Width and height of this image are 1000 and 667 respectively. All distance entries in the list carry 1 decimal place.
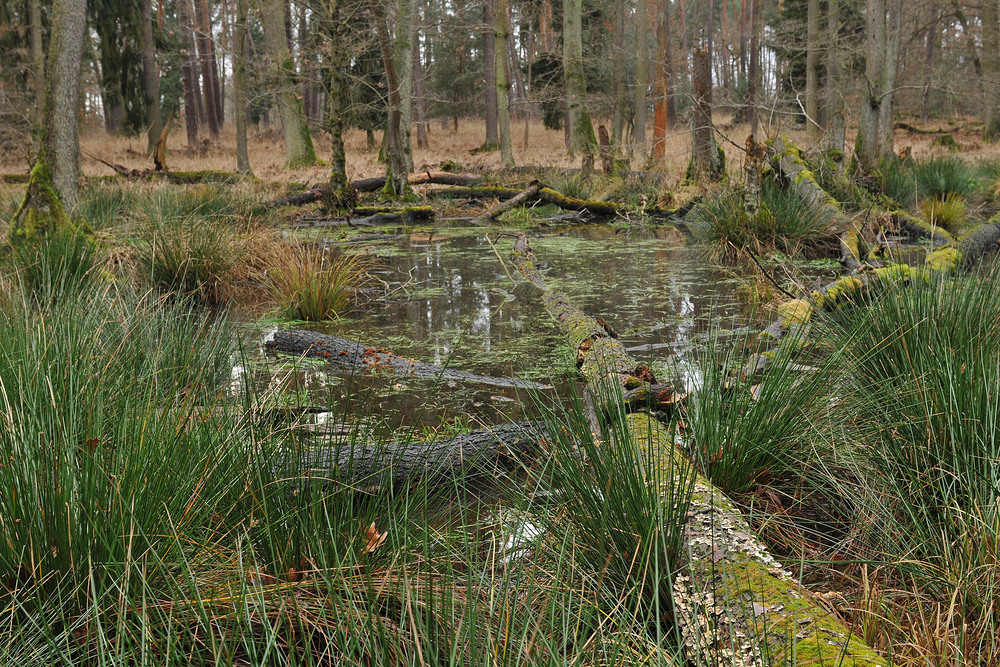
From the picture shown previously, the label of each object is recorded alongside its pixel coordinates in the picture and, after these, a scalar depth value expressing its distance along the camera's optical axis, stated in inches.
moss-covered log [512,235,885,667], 50.2
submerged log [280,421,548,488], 67.5
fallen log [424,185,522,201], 483.2
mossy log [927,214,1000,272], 236.5
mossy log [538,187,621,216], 427.2
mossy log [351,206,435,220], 415.8
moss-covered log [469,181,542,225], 434.0
